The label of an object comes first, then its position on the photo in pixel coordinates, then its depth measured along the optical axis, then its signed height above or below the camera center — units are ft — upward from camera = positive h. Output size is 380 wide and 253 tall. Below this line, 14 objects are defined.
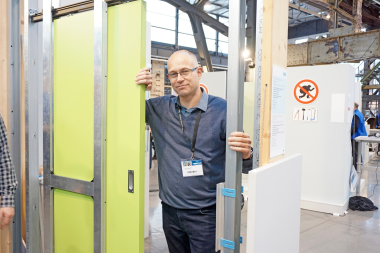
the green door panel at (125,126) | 5.47 -0.28
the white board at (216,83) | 18.62 +1.89
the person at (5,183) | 5.58 -1.41
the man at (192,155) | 5.52 -0.81
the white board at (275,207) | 4.23 -1.54
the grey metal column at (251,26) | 18.76 +5.54
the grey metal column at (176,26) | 38.52 +11.34
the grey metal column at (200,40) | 20.42 +5.35
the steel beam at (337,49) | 16.83 +4.03
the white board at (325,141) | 13.66 -1.32
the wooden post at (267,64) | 4.79 +0.81
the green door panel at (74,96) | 6.12 +0.30
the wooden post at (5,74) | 7.11 +0.85
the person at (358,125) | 17.72 -0.63
